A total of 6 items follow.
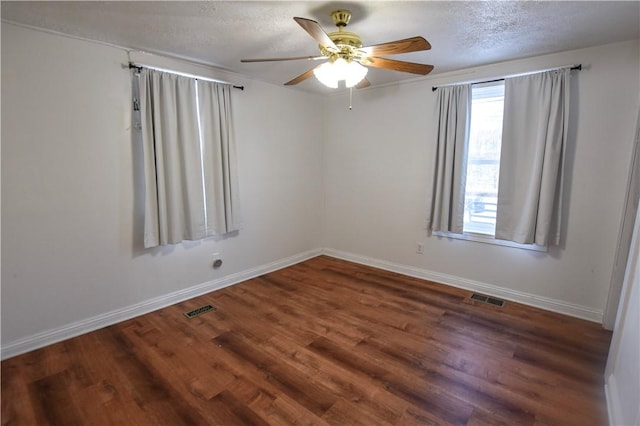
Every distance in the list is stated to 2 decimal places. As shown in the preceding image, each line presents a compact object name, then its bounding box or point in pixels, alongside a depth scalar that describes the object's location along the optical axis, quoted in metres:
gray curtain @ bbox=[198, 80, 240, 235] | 3.20
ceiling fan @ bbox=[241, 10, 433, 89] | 1.86
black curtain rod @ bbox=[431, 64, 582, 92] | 2.70
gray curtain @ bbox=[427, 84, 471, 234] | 3.32
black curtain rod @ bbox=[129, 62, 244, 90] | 2.68
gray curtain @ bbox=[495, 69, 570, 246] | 2.79
